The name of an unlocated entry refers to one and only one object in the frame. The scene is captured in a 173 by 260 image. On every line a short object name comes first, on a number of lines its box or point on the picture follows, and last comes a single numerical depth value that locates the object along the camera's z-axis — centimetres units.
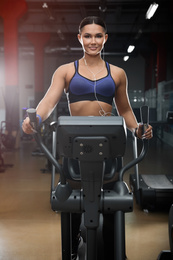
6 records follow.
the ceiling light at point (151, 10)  728
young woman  197
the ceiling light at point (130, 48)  1095
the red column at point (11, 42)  796
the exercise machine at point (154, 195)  341
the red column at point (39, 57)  1117
